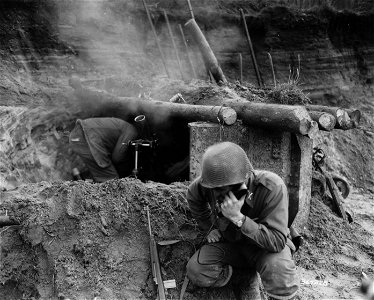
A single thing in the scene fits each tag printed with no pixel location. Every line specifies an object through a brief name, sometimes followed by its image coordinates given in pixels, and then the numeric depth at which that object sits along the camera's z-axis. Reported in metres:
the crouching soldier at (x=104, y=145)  7.54
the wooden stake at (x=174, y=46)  11.16
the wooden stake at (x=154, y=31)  11.02
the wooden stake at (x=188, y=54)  11.18
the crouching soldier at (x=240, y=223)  3.90
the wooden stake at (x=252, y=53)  11.10
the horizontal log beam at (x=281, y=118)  5.76
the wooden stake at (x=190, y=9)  10.96
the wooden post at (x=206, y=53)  9.16
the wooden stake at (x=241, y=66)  11.23
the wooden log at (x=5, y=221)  5.10
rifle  4.65
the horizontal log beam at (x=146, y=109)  6.23
